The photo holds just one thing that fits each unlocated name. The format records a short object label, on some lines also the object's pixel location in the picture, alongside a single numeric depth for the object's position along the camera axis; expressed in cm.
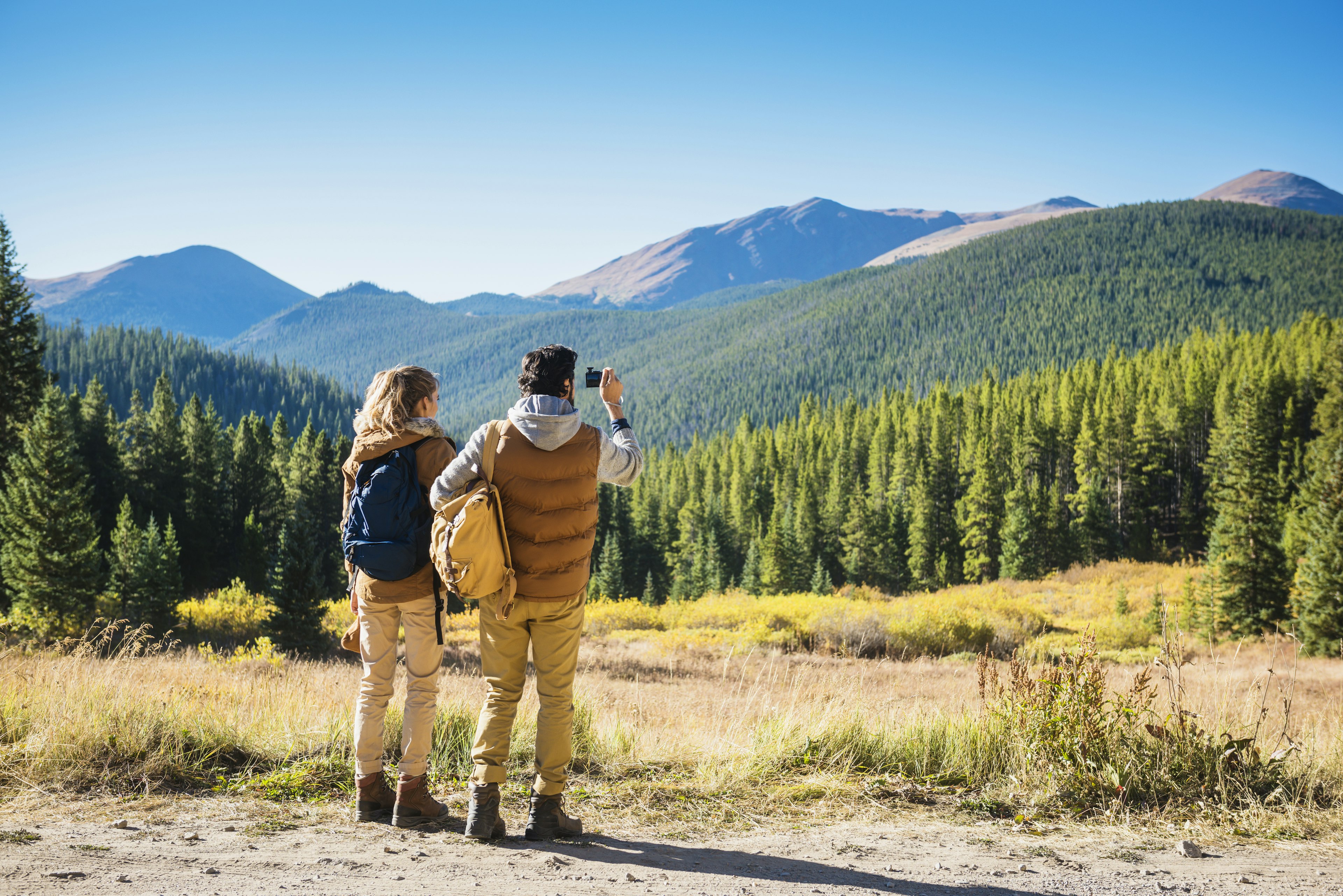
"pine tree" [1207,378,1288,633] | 2961
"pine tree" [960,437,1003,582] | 5884
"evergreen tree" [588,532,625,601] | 5453
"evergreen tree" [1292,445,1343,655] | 2439
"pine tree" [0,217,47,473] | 2019
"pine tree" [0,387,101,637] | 2534
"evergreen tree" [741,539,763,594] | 5700
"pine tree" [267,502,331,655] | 2483
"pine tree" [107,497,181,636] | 2894
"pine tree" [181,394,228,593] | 4694
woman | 391
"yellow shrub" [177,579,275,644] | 3095
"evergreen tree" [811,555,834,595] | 4941
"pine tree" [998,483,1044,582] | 5484
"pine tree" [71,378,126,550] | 4441
